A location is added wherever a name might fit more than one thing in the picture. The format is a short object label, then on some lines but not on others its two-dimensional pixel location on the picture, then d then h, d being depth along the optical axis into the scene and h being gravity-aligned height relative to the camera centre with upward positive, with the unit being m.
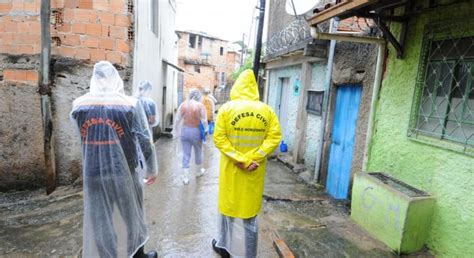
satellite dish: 4.45 +1.49
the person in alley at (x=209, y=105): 8.28 -0.42
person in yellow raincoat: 2.55 -0.55
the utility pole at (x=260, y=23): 6.48 +1.65
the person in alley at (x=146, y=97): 4.43 -0.17
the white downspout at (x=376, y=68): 3.61 +0.53
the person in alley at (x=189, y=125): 5.08 -0.64
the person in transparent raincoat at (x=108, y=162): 2.35 -0.67
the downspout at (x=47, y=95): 4.27 -0.26
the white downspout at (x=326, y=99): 5.18 +0.03
